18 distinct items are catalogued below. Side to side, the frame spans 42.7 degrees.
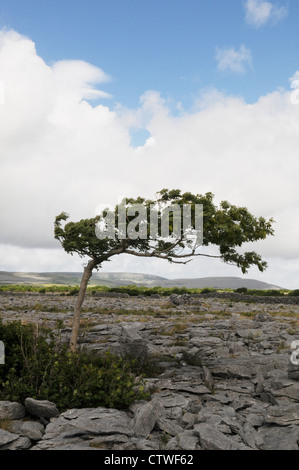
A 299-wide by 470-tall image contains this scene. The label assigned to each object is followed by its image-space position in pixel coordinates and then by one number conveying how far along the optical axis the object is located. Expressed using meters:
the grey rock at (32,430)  8.56
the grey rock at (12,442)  8.10
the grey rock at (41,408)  9.55
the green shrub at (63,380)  10.25
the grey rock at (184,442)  8.05
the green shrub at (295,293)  63.24
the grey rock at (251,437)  8.34
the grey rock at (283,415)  9.40
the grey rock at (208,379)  12.44
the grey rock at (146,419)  8.76
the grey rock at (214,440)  7.96
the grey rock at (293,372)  11.91
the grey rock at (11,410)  9.41
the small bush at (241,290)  68.80
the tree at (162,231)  15.17
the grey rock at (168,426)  8.88
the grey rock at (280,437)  8.23
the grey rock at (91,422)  8.59
